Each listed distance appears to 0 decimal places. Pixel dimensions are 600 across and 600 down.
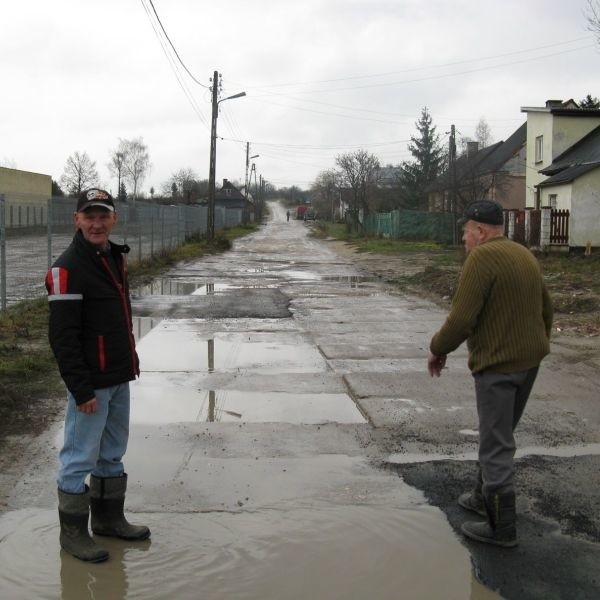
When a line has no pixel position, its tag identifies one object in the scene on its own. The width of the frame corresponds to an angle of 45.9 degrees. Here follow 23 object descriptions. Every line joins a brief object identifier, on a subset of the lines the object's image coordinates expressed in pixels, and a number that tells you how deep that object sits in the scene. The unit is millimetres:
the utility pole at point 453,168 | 38219
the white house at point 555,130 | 30734
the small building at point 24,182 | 51250
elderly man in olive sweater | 3740
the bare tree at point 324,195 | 89812
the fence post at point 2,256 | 10374
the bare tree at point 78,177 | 90875
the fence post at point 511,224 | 27888
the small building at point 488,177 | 38844
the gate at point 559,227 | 25297
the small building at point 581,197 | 25094
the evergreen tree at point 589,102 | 53975
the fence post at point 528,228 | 26141
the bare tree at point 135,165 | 116062
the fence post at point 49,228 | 12898
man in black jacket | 3514
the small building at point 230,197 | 115800
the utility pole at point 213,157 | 35094
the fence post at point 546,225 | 25281
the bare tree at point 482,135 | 91781
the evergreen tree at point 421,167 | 63812
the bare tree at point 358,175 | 59281
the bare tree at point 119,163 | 114225
